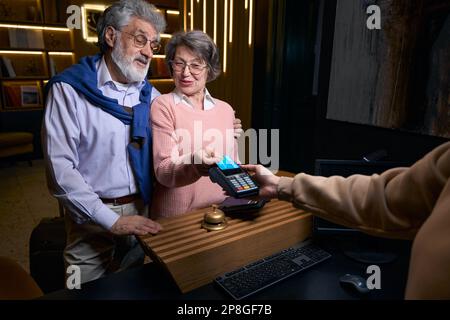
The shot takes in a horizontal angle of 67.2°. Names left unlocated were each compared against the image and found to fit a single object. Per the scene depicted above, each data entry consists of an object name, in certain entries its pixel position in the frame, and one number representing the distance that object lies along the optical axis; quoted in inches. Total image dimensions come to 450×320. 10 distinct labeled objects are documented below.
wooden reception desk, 38.6
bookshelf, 190.2
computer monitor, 48.0
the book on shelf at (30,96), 199.2
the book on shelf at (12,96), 194.1
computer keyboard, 39.2
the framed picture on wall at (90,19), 200.4
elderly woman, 53.6
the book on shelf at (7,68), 189.2
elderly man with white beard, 49.7
